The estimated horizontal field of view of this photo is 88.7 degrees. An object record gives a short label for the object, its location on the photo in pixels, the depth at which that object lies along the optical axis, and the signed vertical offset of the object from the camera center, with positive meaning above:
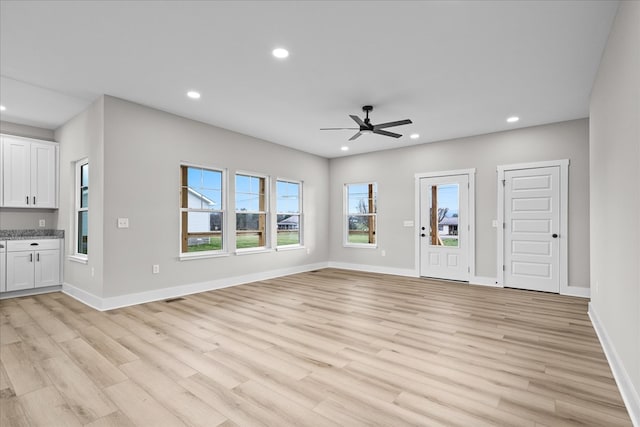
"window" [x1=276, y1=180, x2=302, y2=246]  7.22 +0.02
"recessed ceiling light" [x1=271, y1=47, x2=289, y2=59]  3.20 +1.59
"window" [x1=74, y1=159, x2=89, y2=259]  5.17 +0.08
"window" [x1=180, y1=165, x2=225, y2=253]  5.57 +0.07
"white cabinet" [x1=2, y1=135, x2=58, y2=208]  5.14 +0.66
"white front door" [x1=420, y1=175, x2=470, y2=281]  6.38 -0.28
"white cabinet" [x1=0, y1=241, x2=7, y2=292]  4.88 -0.82
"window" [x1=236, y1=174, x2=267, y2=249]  6.38 +0.02
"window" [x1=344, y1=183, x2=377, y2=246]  7.81 -0.02
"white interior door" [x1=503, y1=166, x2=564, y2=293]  5.48 -0.26
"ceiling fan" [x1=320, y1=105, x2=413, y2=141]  4.44 +1.22
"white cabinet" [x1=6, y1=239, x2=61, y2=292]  4.99 -0.81
